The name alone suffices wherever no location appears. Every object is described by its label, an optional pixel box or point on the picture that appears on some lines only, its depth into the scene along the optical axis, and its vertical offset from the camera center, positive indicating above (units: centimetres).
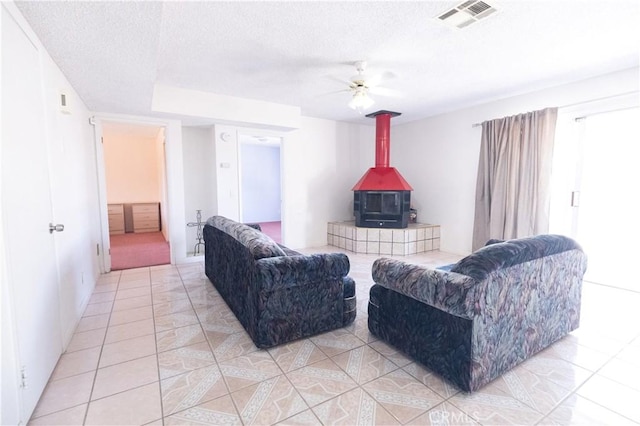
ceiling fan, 317 +113
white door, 141 -15
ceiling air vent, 201 +125
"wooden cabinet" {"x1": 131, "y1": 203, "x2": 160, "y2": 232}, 676 -65
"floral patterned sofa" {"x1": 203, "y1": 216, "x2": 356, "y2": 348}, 204 -76
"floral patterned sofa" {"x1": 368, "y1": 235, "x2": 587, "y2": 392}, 158 -71
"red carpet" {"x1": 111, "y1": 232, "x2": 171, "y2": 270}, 436 -106
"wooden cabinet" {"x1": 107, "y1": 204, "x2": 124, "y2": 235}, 652 -65
